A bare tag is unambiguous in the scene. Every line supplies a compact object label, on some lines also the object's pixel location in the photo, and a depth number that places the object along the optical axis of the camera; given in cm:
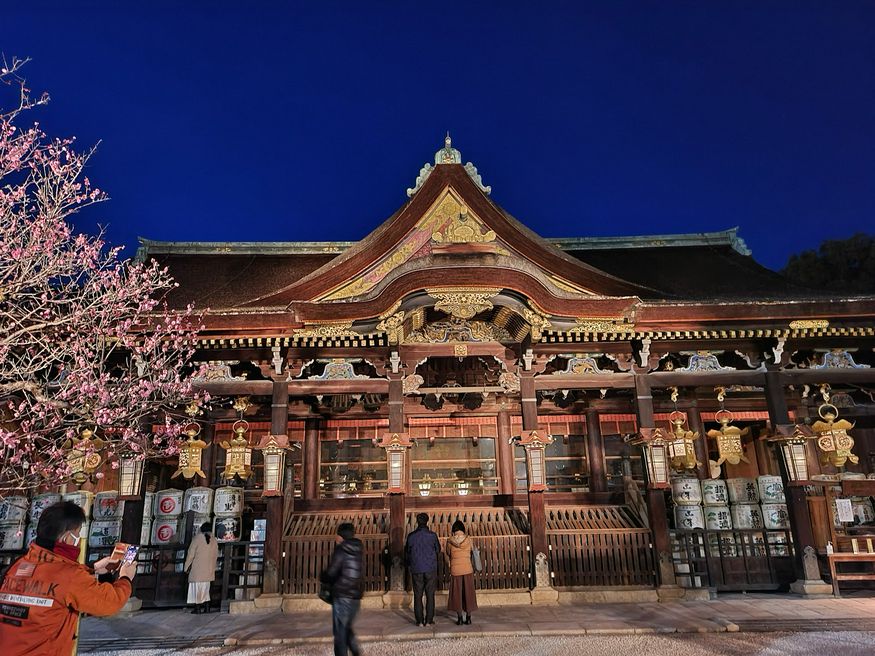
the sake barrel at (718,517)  1230
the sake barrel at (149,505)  1229
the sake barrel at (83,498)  1177
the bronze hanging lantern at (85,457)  1039
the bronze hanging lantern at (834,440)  1190
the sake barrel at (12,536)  1173
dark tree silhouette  2938
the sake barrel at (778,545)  1197
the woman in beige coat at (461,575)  890
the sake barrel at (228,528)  1156
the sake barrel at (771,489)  1234
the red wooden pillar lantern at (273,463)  1124
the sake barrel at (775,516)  1223
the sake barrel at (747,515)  1238
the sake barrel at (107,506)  1209
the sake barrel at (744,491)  1250
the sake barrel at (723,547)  1174
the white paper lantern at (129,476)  1122
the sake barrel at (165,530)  1187
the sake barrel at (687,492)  1235
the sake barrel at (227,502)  1204
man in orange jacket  348
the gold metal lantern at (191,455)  1178
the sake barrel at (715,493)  1243
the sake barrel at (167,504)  1204
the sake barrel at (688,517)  1227
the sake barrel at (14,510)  1184
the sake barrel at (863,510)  1309
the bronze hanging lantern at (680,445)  1220
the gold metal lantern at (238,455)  1178
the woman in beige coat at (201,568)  1034
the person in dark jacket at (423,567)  886
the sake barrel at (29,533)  1174
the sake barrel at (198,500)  1208
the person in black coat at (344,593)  640
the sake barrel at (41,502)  1191
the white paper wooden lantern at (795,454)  1147
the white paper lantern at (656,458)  1141
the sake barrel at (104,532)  1188
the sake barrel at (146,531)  1209
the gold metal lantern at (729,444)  1230
